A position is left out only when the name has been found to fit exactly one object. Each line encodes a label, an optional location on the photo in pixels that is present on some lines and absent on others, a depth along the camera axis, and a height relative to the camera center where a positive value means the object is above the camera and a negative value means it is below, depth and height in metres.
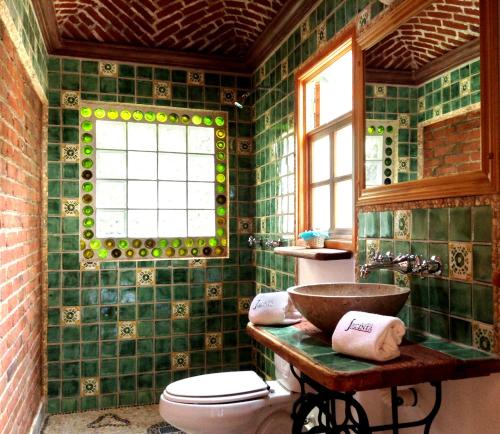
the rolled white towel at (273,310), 1.89 -0.33
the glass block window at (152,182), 3.35 +0.33
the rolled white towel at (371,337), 1.31 -0.30
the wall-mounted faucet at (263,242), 3.10 -0.09
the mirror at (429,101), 1.42 +0.43
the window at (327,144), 2.37 +0.45
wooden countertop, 1.25 -0.37
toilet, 2.08 -0.77
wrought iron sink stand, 1.44 -0.60
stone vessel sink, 1.50 -0.24
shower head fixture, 3.16 +0.94
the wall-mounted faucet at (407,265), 1.60 -0.13
